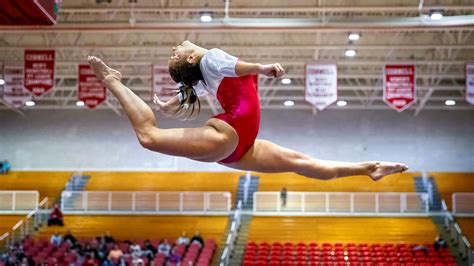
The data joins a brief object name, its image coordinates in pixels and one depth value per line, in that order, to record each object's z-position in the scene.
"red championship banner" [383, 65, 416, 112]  19.55
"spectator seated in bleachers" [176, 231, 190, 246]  22.22
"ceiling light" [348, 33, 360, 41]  20.95
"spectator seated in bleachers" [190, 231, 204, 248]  22.03
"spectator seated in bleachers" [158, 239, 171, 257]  20.86
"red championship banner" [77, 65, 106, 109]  20.52
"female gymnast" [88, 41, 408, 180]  4.73
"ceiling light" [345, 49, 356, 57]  23.25
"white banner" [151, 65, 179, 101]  19.28
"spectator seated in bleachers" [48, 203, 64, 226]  25.36
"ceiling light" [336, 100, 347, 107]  30.16
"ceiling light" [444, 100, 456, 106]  29.88
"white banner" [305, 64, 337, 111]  19.81
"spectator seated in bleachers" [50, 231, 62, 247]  22.64
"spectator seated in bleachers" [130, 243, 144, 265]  19.17
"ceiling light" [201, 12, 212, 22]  18.34
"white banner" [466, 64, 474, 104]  19.34
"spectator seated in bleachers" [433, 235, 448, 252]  22.38
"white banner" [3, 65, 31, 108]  21.08
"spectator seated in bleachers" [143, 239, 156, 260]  20.61
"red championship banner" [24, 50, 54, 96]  19.25
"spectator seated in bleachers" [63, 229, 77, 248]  22.36
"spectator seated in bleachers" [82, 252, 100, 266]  19.50
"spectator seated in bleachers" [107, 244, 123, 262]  19.75
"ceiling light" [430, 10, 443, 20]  17.95
